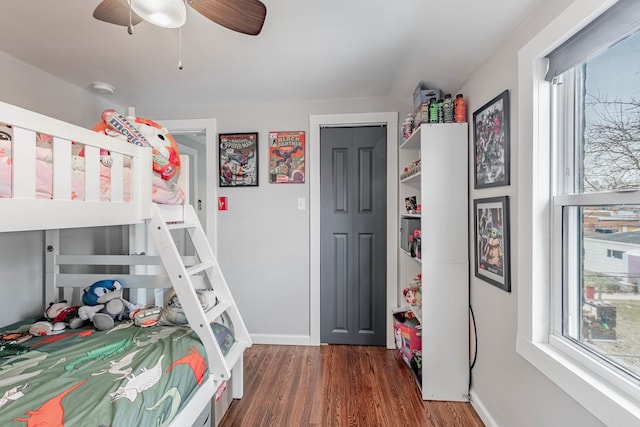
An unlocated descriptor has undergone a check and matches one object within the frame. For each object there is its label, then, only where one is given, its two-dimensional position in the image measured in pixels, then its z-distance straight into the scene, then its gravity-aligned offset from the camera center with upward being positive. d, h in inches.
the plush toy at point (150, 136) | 57.9 +16.0
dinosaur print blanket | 39.8 -26.3
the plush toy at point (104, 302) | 71.5 -22.2
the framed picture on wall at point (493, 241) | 60.2 -5.8
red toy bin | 85.8 -36.0
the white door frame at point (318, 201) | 102.3 +4.7
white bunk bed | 36.7 -8.5
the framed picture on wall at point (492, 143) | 59.8 +15.6
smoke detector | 89.5 +38.9
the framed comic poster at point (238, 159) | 106.6 +20.0
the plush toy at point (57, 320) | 66.9 -25.4
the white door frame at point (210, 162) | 107.9 +19.0
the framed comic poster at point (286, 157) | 105.4 +20.5
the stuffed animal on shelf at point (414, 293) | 86.2 -23.7
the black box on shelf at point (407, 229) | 88.4 -4.6
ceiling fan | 42.7 +31.2
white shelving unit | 75.2 -12.1
